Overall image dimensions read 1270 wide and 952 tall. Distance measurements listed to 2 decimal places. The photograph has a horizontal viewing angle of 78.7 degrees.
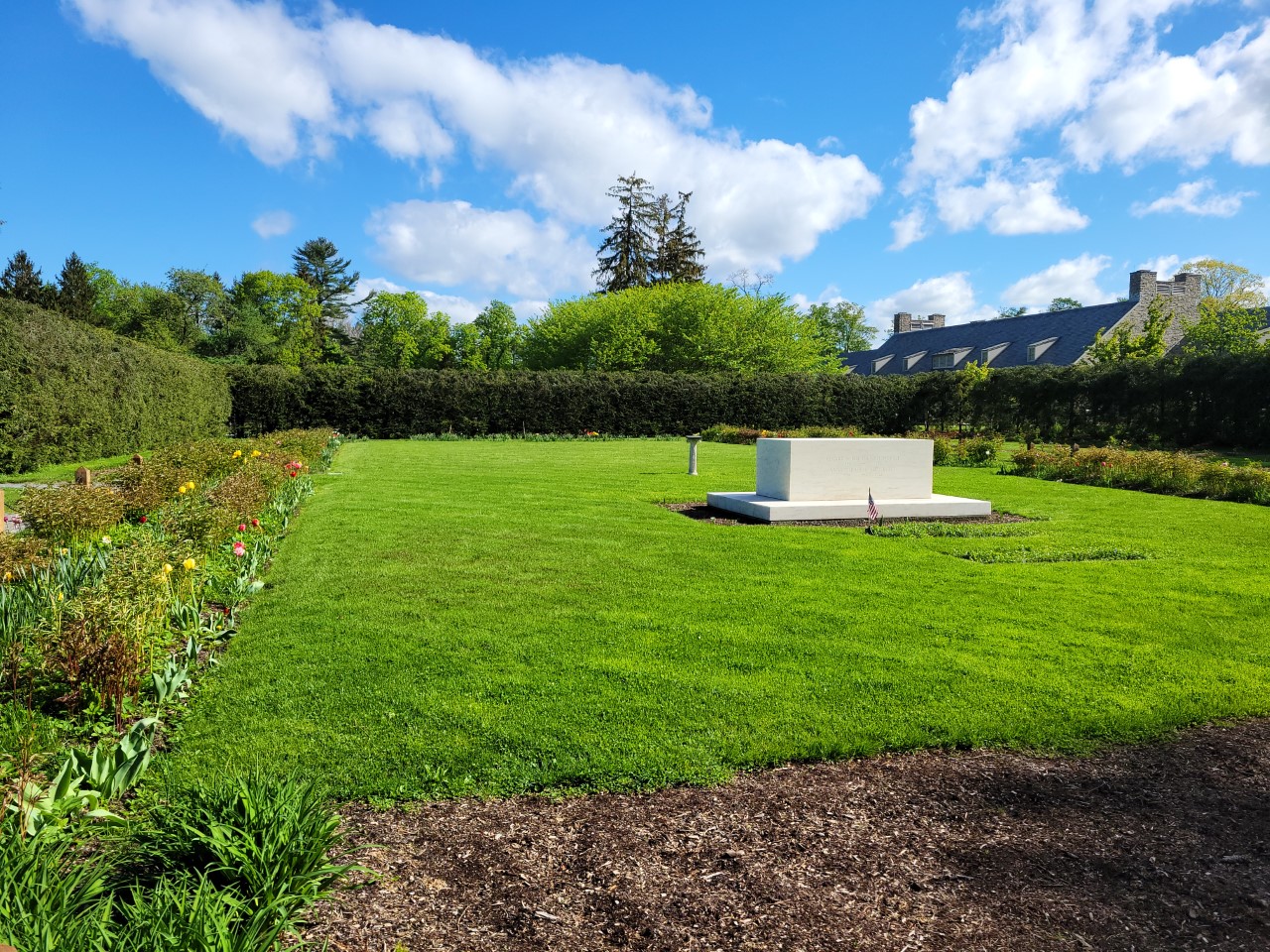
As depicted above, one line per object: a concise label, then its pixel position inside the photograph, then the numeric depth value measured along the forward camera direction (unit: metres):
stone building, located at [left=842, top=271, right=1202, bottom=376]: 37.81
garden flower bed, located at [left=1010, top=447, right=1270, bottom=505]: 12.16
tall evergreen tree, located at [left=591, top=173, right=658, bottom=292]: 51.47
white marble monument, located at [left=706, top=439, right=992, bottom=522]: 9.87
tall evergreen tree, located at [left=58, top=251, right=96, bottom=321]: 34.94
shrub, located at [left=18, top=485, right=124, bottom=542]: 5.96
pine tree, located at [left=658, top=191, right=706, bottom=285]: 52.41
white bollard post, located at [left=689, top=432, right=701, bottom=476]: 14.97
